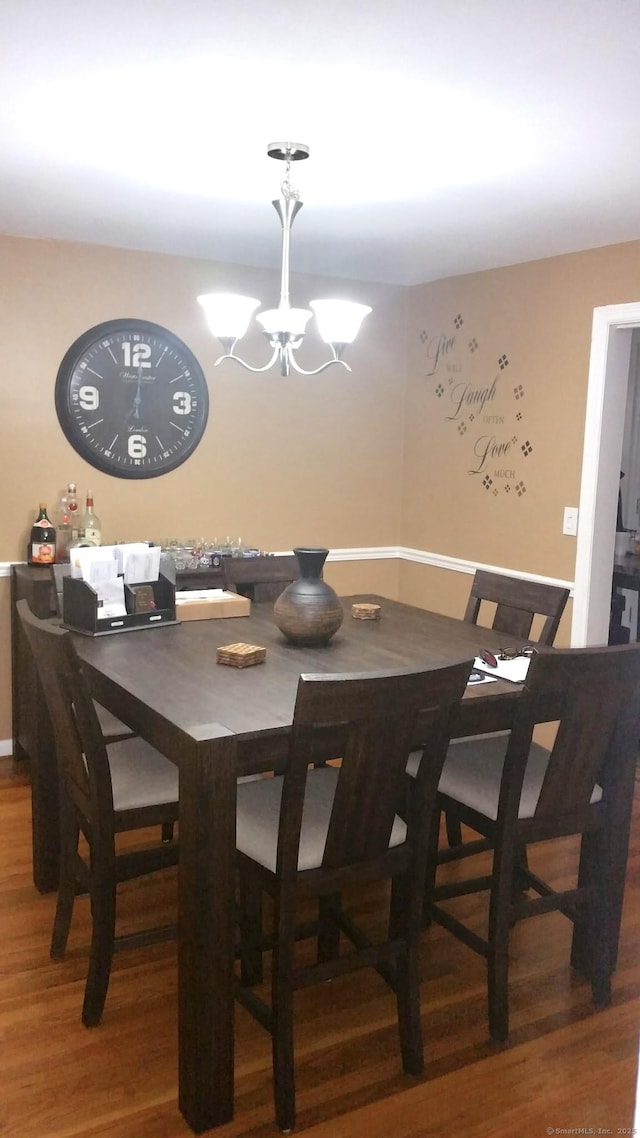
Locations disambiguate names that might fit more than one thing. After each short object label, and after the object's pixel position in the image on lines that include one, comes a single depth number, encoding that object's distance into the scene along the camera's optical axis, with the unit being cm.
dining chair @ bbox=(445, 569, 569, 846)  293
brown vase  256
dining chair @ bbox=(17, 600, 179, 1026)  210
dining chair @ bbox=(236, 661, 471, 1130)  181
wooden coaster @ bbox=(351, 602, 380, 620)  305
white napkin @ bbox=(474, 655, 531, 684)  233
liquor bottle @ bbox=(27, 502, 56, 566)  384
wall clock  396
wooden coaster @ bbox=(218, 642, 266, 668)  239
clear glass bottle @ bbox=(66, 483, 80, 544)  396
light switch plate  386
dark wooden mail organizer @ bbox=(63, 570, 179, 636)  265
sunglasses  245
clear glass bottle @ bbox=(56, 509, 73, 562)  395
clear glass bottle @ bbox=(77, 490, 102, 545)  389
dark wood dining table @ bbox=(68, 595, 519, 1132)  183
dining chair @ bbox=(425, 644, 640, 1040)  209
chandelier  261
